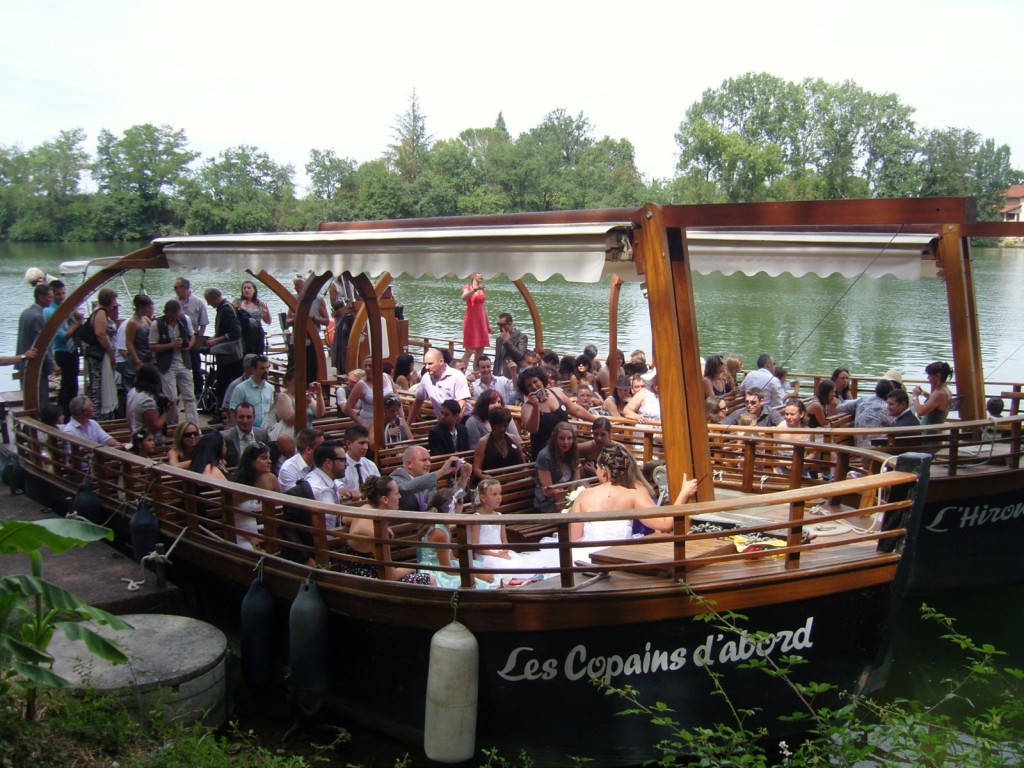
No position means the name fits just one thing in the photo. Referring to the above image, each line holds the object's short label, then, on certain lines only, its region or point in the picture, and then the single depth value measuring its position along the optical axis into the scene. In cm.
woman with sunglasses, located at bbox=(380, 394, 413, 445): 901
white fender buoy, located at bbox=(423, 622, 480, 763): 542
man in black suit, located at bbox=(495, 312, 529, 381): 1373
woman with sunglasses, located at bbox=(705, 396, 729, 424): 982
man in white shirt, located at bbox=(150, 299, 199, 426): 1055
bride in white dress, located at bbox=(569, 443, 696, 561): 614
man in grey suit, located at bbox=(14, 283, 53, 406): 1128
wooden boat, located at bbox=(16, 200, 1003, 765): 538
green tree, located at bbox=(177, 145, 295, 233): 5947
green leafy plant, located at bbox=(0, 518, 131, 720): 477
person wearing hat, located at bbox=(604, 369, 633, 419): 1192
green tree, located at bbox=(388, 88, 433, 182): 9662
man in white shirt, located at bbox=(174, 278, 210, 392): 1148
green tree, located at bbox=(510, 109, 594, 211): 6906
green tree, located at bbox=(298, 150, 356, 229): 7081
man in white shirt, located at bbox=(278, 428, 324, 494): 726
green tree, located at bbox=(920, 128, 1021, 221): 6656
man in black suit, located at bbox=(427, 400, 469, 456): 845
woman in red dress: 1427
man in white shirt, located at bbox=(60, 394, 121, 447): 863
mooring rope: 696
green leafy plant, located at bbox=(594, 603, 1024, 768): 405
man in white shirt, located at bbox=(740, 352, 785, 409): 1117
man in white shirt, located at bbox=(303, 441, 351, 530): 681
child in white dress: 646
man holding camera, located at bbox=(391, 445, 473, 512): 713
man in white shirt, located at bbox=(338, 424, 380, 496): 745
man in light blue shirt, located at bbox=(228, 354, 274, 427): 937
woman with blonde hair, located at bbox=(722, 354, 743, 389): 1241
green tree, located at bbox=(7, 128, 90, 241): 6619
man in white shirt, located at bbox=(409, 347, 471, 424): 996
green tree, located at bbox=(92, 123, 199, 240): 6500
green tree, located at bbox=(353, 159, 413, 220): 6600
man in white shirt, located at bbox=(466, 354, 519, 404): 1088
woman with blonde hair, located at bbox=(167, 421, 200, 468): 762
